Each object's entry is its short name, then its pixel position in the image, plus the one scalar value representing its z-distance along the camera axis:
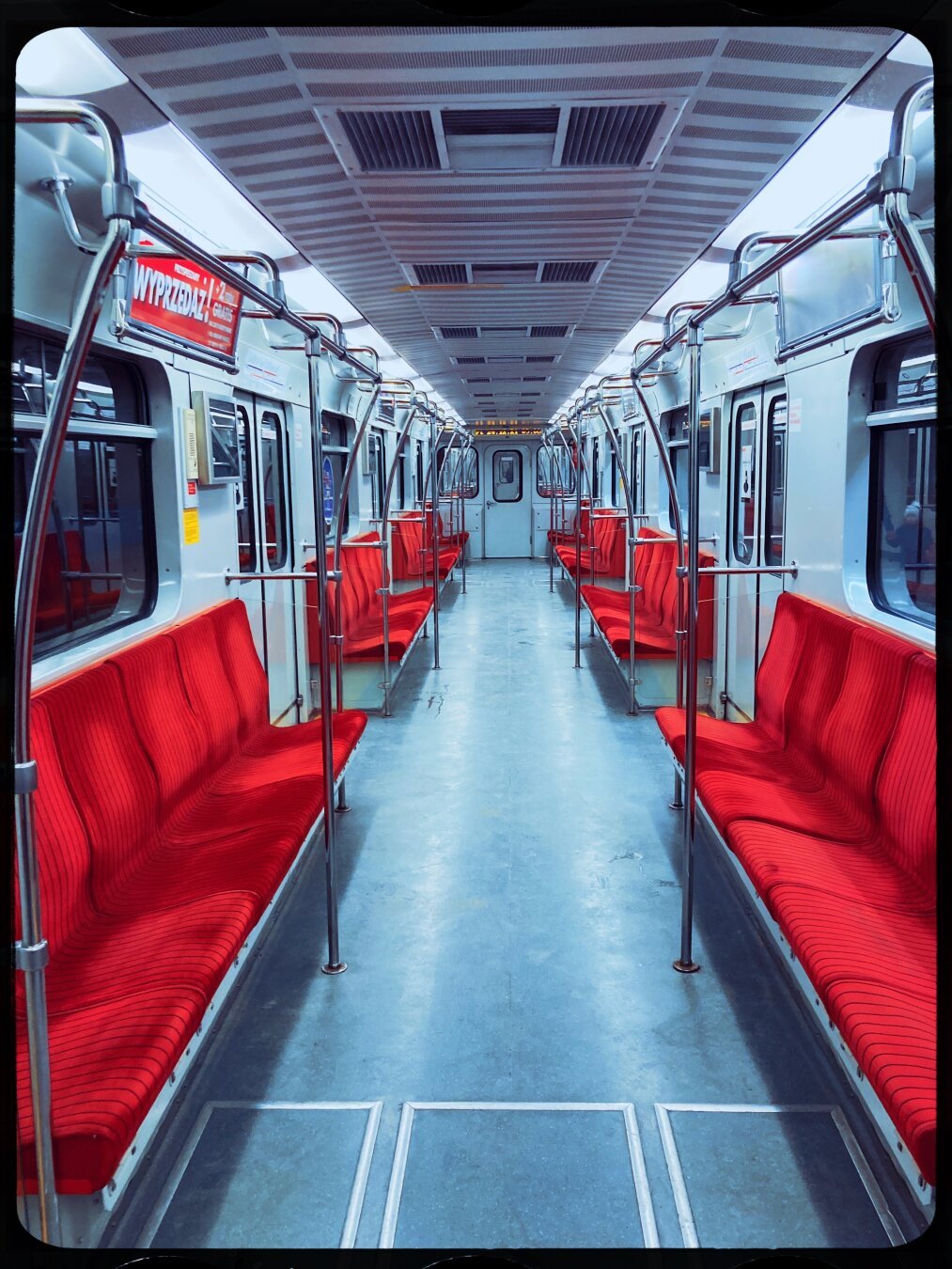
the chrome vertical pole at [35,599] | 1.36
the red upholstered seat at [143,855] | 1.82
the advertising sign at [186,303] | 3.55
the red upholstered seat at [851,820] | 1.99
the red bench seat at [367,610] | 6.63
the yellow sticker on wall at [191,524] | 4.17
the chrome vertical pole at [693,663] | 2.86
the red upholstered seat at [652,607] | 6.63
